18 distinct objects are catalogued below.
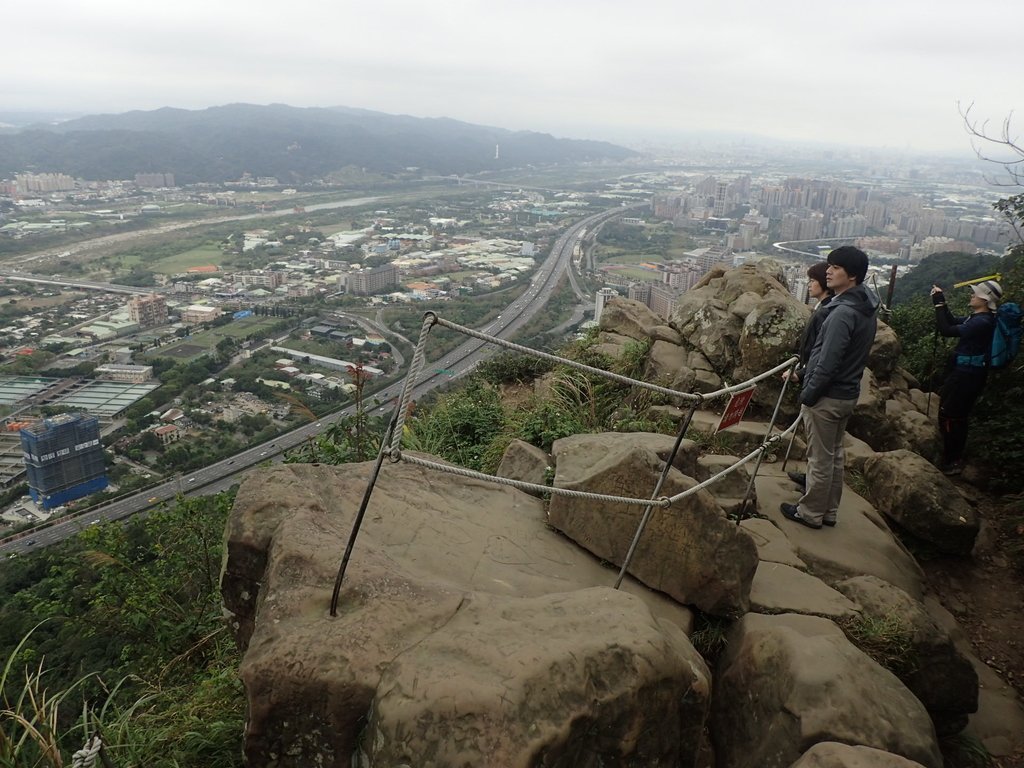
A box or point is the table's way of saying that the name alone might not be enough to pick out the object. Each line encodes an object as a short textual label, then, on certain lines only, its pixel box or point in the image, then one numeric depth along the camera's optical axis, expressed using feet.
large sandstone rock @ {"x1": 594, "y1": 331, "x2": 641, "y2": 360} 26.53
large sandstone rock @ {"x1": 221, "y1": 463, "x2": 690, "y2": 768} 7.31
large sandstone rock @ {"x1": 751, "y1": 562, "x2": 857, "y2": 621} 11.80
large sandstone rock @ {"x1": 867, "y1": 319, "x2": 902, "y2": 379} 25.30
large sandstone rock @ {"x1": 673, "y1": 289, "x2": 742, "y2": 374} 23.66
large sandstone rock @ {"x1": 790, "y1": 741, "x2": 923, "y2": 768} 6.95
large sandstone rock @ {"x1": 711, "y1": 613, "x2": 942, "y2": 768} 8.18
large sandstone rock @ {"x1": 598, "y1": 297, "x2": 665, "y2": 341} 29.45
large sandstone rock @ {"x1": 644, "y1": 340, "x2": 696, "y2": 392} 22.74
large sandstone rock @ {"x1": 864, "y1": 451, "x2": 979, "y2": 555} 16.15
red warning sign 12.08
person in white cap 18.04
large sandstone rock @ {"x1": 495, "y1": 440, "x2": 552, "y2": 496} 14.43
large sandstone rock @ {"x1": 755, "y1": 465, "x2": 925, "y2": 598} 14.01
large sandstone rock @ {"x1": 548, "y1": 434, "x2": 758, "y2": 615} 11.09
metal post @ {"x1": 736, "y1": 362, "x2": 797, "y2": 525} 13.62
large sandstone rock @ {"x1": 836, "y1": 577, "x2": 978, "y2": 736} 11.14
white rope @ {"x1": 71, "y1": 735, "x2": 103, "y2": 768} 7.21
